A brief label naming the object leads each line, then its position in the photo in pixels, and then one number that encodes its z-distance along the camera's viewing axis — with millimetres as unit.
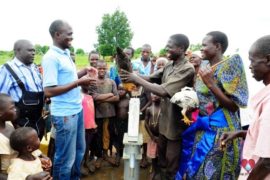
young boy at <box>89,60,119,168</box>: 3102
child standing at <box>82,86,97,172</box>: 2948
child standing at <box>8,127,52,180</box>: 1516
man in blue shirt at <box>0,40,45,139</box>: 2204
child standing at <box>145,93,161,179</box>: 2754
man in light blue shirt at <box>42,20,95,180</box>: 2087
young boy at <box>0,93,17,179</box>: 1528
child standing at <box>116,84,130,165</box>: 3239
